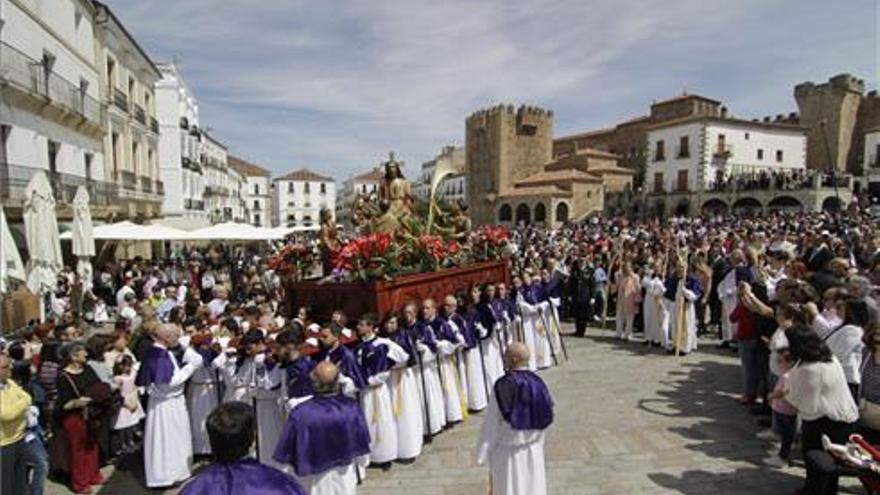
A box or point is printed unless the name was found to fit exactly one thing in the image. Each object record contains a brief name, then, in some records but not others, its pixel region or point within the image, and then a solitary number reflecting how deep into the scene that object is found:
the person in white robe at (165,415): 5.68
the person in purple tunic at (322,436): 4.20
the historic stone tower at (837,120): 45.91
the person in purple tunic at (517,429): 4.52
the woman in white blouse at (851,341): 5.36
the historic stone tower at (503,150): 57.16
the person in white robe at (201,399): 6.47
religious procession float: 6.86
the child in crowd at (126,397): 6.16
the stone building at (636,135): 50.72
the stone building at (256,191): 82.44
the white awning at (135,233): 15.32
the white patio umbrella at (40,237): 9.10
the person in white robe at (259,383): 5.96
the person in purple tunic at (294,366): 5.38
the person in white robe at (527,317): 9.39
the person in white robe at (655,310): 10.65
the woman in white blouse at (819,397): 4.67
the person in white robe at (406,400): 6.14
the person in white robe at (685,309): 10.17
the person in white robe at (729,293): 9.51
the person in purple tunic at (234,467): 2.68
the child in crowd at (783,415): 5.61
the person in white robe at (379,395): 5.83
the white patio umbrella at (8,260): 7.29
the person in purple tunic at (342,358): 5.64
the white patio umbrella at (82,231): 11.41
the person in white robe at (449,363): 6.70
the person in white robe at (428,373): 6.47
